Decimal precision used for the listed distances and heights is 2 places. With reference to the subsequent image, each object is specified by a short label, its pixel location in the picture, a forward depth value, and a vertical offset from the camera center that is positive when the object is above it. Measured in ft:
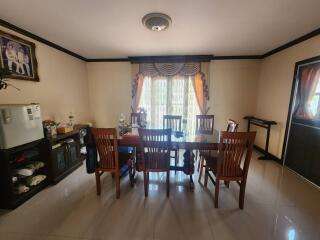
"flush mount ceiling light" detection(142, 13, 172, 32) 6.53 +3.44
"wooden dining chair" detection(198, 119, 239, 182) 8.01 -2.69
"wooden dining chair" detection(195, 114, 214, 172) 10.80 -1.44
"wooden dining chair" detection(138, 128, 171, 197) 6.22 -2.12
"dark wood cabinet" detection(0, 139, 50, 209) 6.02 -3.03
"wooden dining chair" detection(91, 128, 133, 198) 6.26 -2.23
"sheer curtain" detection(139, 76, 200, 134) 13.58 +0.30
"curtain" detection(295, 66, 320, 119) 8.29 +0.79
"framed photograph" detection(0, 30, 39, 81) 7.20 +2.06
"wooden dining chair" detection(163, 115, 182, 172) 10.83 -1.45
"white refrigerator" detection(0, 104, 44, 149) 5.82 -1.06
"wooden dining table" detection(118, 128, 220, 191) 7.02 -1.89
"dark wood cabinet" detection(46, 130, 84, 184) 7.86 -3.06
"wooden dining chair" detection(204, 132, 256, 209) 5.71 -2.13
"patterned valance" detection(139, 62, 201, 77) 12.91 +2.64
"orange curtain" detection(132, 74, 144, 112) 13.68 +0.64
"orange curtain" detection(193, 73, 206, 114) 13.16 +0.94
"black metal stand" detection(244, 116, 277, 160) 10.92 -1.76
